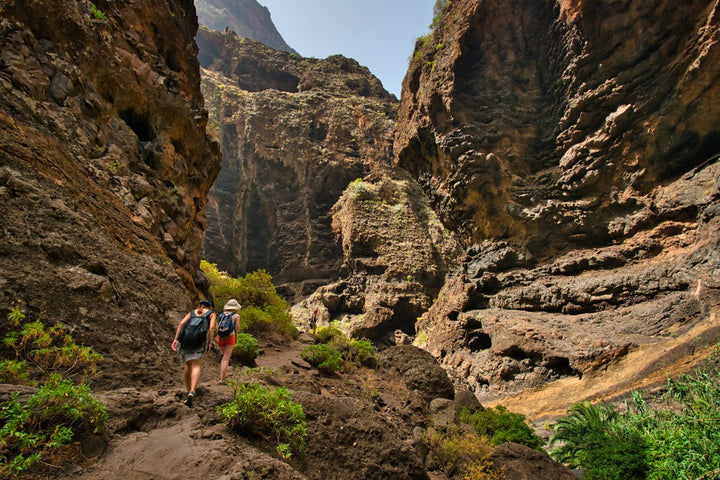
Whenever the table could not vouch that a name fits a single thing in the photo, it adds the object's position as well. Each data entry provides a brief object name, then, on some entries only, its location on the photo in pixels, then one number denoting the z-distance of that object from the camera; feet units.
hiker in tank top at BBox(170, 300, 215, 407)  14.29
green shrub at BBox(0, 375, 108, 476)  7.53
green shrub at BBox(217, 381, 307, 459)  11.68
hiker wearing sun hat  19.52
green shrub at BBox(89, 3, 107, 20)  25.91
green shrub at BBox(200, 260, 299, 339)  40.29
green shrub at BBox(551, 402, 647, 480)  17.75
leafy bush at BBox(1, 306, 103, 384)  12.09
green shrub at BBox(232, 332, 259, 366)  27.09
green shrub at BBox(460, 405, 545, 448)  24.38
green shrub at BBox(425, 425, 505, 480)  18.17
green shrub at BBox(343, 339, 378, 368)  41.05
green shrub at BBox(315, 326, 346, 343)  51.59
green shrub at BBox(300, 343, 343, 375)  32.37
